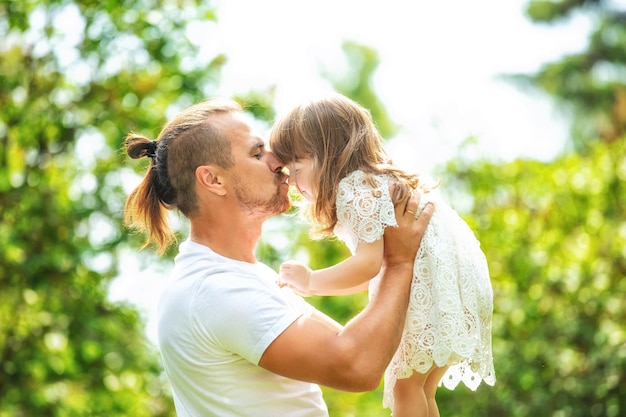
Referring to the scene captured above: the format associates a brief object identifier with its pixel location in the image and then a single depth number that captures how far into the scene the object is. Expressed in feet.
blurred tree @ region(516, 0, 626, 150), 61.62
